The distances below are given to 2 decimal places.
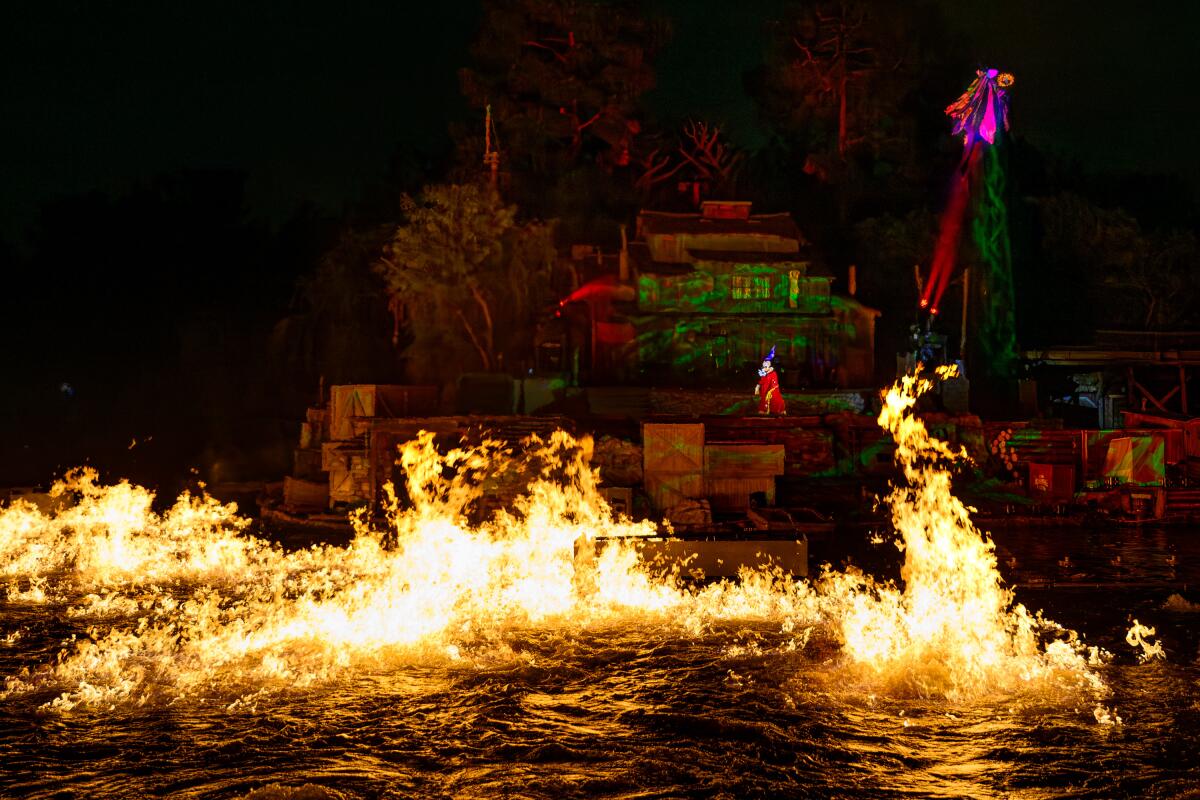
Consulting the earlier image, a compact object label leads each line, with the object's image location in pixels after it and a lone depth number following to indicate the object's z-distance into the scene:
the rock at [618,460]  23.77
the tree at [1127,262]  41.19
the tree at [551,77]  45.41
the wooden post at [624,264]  39.84
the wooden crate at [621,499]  22.31
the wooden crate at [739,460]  23.27
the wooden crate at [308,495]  27.73
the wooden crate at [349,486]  26.78
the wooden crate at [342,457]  26.88
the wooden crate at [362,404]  28.81
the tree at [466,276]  35.84
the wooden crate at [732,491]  23.28
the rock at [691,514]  21.34
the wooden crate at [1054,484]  25.41
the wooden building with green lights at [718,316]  38.38
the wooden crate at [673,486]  23.05
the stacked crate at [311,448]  30.25
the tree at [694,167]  48.34
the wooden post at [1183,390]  33.94
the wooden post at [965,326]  37.28
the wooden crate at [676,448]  22.97
